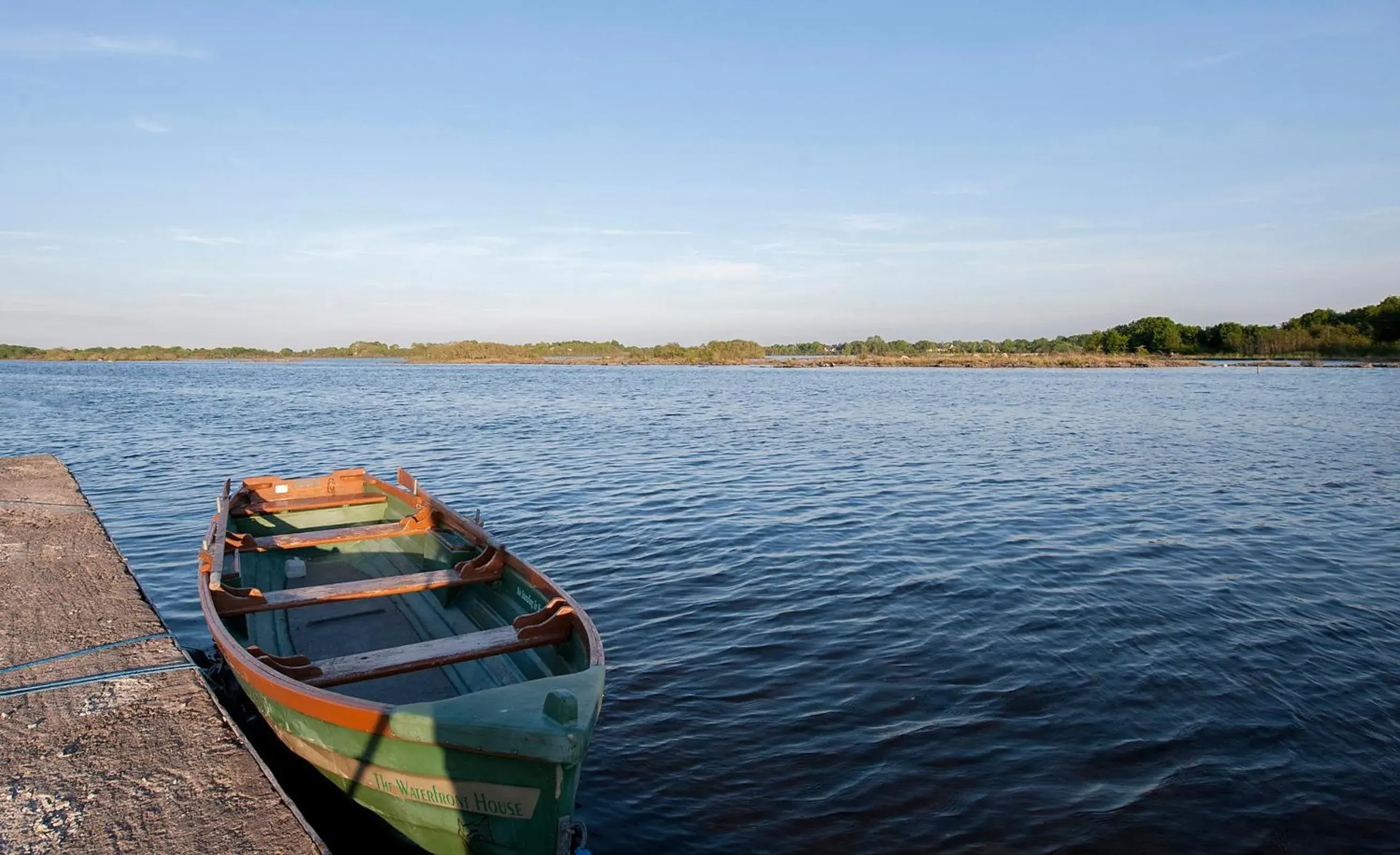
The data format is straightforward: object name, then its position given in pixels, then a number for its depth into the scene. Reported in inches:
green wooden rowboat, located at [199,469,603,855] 176.2
